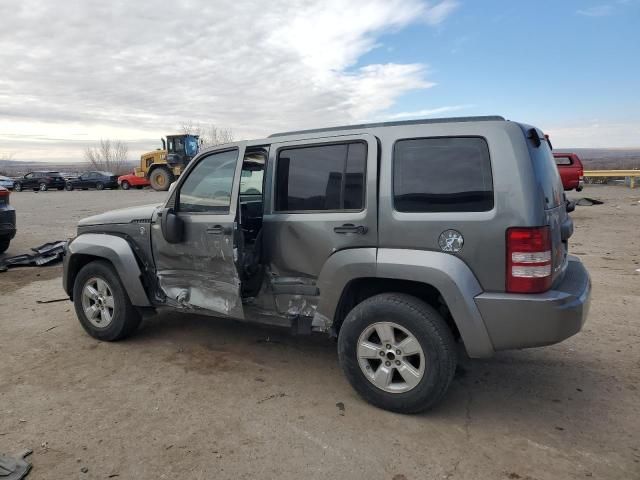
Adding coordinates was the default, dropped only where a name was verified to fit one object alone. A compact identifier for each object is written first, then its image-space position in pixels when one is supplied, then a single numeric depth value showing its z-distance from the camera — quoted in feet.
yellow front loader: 91.56
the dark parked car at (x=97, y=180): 118.11
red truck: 52.16
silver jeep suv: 9.85
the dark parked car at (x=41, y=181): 121.19
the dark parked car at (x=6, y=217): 27.96
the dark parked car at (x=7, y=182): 115.72
